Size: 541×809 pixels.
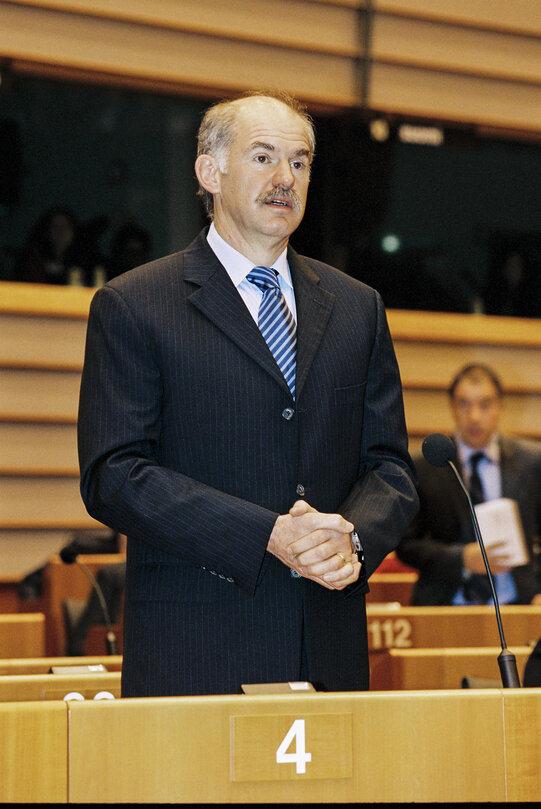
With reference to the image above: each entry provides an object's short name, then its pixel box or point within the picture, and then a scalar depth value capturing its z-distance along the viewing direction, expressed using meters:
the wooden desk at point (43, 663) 4.83
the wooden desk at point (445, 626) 6.86
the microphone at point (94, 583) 6.02
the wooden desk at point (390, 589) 9.20
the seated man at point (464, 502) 8.01
